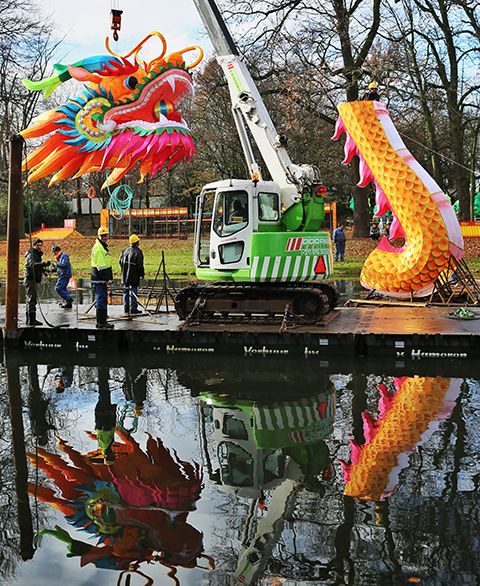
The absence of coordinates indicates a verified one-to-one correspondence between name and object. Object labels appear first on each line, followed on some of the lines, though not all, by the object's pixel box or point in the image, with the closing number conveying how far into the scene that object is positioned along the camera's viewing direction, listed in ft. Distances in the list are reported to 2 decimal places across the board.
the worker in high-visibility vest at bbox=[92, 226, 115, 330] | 45.03
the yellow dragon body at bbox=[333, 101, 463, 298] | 52.44
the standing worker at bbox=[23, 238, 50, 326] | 47.19
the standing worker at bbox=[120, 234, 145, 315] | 49.29
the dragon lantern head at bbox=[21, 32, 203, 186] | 48.98
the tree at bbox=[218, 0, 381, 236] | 93.04
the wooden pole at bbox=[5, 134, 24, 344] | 45.09
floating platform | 40.19
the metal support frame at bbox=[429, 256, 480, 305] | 53.93
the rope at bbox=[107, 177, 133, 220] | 49.76
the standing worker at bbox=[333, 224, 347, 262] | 97.45
